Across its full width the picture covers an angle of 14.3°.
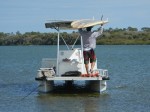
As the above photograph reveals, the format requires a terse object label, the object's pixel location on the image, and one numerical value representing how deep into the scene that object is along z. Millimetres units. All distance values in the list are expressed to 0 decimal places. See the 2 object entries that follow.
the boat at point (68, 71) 26355
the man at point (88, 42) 26438
